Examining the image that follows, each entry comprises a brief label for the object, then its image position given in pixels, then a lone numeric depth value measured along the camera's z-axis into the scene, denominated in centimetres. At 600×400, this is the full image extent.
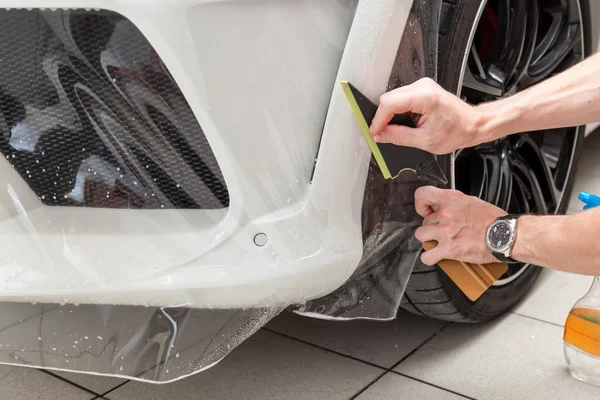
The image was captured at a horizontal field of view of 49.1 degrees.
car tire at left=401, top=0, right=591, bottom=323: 103
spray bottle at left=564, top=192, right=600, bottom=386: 128
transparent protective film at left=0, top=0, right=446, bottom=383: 84
